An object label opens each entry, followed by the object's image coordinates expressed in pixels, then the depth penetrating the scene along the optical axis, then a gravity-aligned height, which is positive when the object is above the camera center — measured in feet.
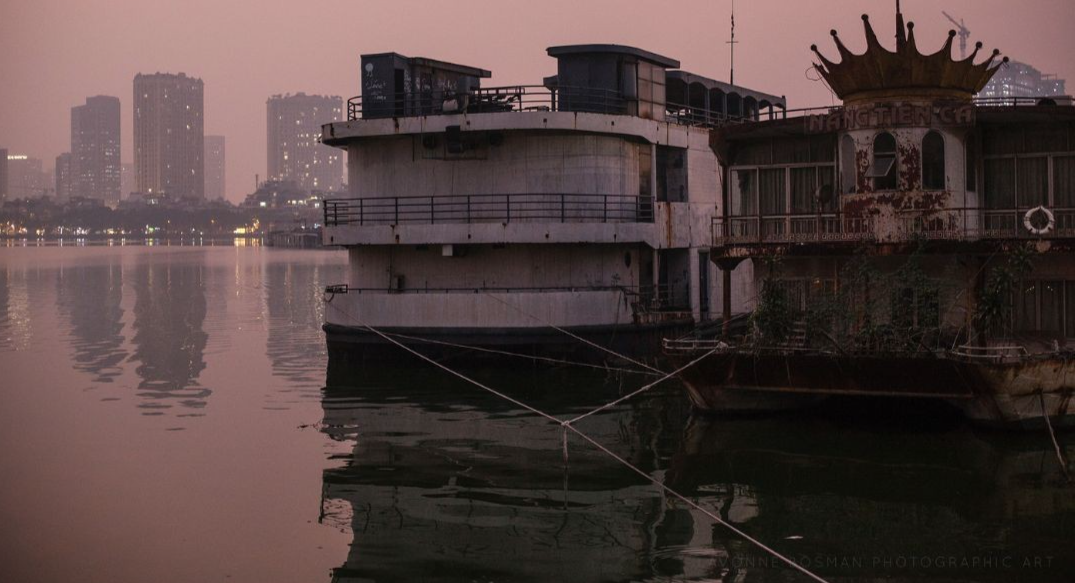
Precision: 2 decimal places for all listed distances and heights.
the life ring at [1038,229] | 72.33 +2.20
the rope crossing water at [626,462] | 47.82 -10.58
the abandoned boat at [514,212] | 103.71 +5.07
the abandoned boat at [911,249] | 69.41 +0.87
